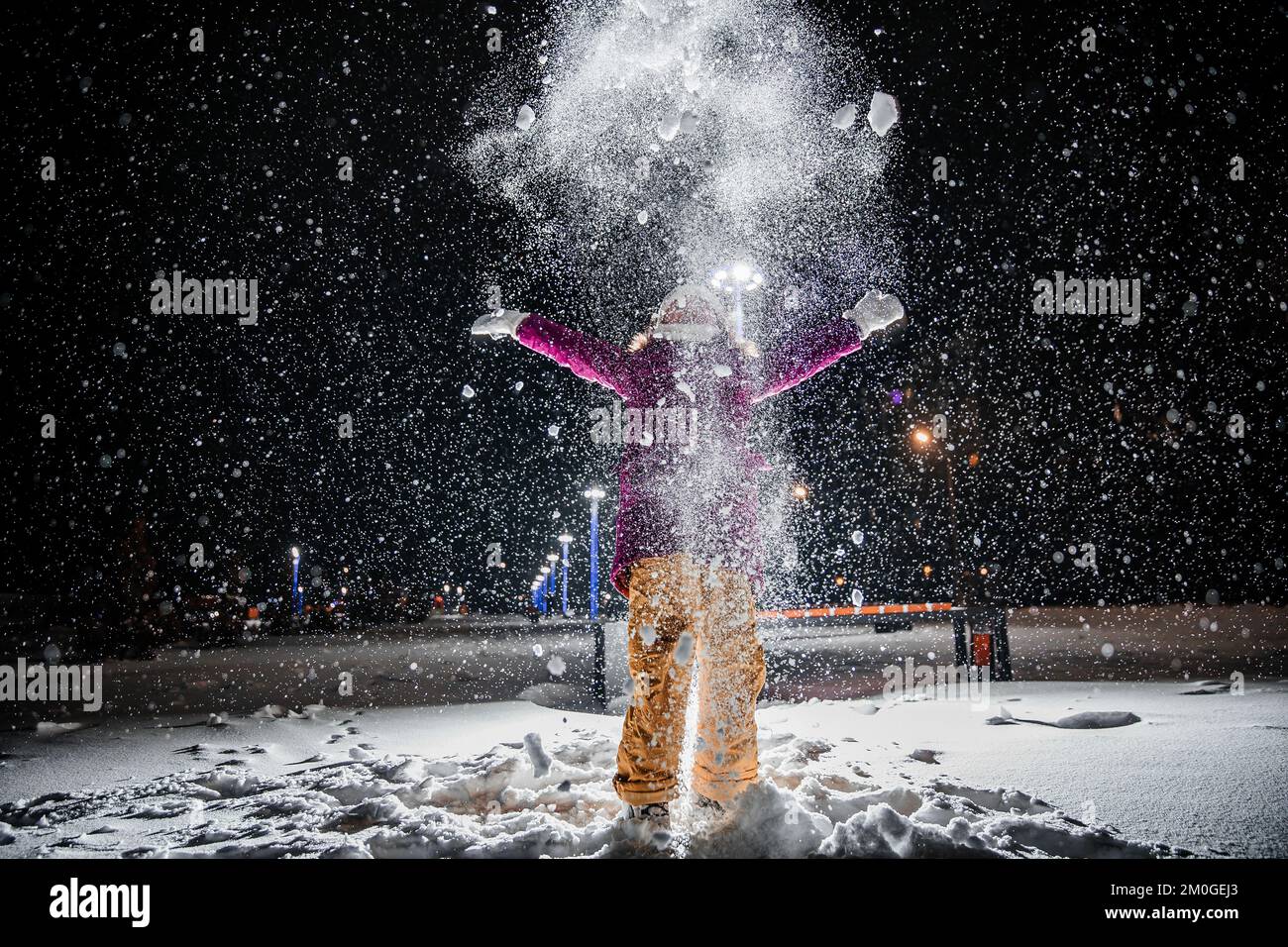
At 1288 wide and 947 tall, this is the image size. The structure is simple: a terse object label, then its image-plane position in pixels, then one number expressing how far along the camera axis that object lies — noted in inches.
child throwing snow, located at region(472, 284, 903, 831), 90.3
